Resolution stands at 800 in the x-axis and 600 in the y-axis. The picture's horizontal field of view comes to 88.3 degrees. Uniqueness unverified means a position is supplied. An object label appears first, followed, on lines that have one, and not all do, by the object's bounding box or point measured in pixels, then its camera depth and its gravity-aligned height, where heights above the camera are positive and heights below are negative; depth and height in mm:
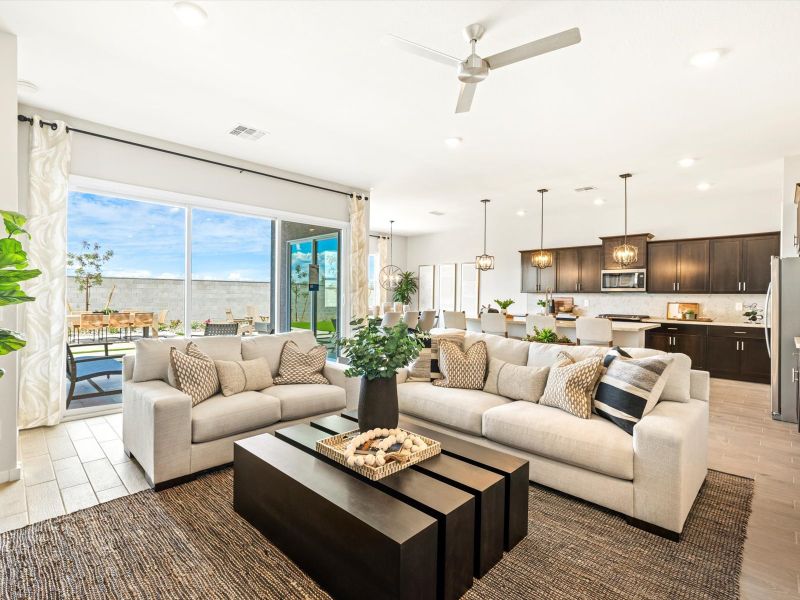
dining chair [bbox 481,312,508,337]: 6086 -361
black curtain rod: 3704 +1614
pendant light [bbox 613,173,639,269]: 5898 +660
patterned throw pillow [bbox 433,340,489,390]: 3424 -562
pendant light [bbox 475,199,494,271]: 7375 +668
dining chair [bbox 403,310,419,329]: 7906 -368
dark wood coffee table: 1535 -890
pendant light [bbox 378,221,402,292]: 10195 +571
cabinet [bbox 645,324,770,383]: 5984 -722
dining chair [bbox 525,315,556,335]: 5305 -301
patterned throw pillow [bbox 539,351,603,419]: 2703 -590
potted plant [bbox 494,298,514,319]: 7145 -99
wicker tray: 1888 -782
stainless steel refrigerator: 4215 -323
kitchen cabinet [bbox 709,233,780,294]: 6184 +586
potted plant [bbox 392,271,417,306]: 10820 +283
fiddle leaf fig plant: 1712 +100
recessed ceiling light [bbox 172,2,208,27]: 2364 +1668
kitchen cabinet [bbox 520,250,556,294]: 8320 +453
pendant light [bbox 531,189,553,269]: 7133 +702
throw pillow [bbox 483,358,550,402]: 3086 -632
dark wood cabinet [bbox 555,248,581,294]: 7980 +583
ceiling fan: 2184 +1407
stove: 7123 -313
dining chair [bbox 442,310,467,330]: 7109 -357
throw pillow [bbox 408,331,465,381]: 3672 -563
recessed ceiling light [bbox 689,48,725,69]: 2705 +1627
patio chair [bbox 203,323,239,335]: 4654 -352
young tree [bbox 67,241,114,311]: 4270 +349
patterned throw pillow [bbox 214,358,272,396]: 3205 -626
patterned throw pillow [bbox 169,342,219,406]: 2986 -575
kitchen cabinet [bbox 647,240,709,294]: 6684 +564
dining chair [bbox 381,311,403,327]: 6325 -288
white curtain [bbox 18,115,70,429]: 3730 +110
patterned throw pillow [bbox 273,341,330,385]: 3646 -608
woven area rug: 1781 -1247
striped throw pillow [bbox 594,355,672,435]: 2447 -551
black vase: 2287 -586
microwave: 7176 +350
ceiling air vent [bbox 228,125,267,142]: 4234 +1736
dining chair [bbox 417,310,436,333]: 8023 -434
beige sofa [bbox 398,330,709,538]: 2162 -866
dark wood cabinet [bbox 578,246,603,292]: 7703 +630
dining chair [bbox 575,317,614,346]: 4945 -385
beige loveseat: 2641 -822
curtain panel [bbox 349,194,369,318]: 6332 +649
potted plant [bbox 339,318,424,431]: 2236 -360
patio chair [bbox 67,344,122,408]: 4195 -777
